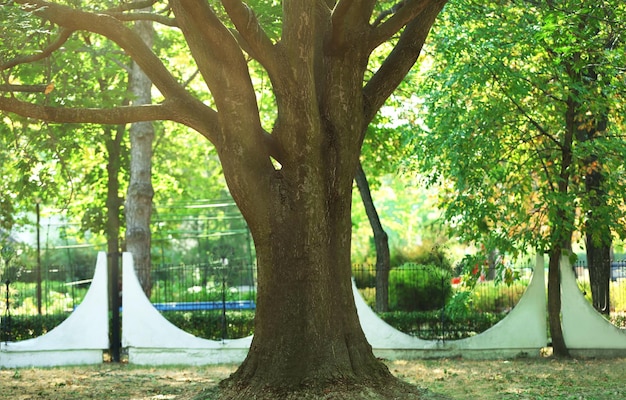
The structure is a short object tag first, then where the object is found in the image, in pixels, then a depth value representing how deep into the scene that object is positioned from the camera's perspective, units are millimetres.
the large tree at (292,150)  10117
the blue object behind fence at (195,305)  20250
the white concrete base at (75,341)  17672
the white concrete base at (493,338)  17250
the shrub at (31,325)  19031
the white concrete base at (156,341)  17594
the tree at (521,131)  15438
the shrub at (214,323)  18609
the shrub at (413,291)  22114
